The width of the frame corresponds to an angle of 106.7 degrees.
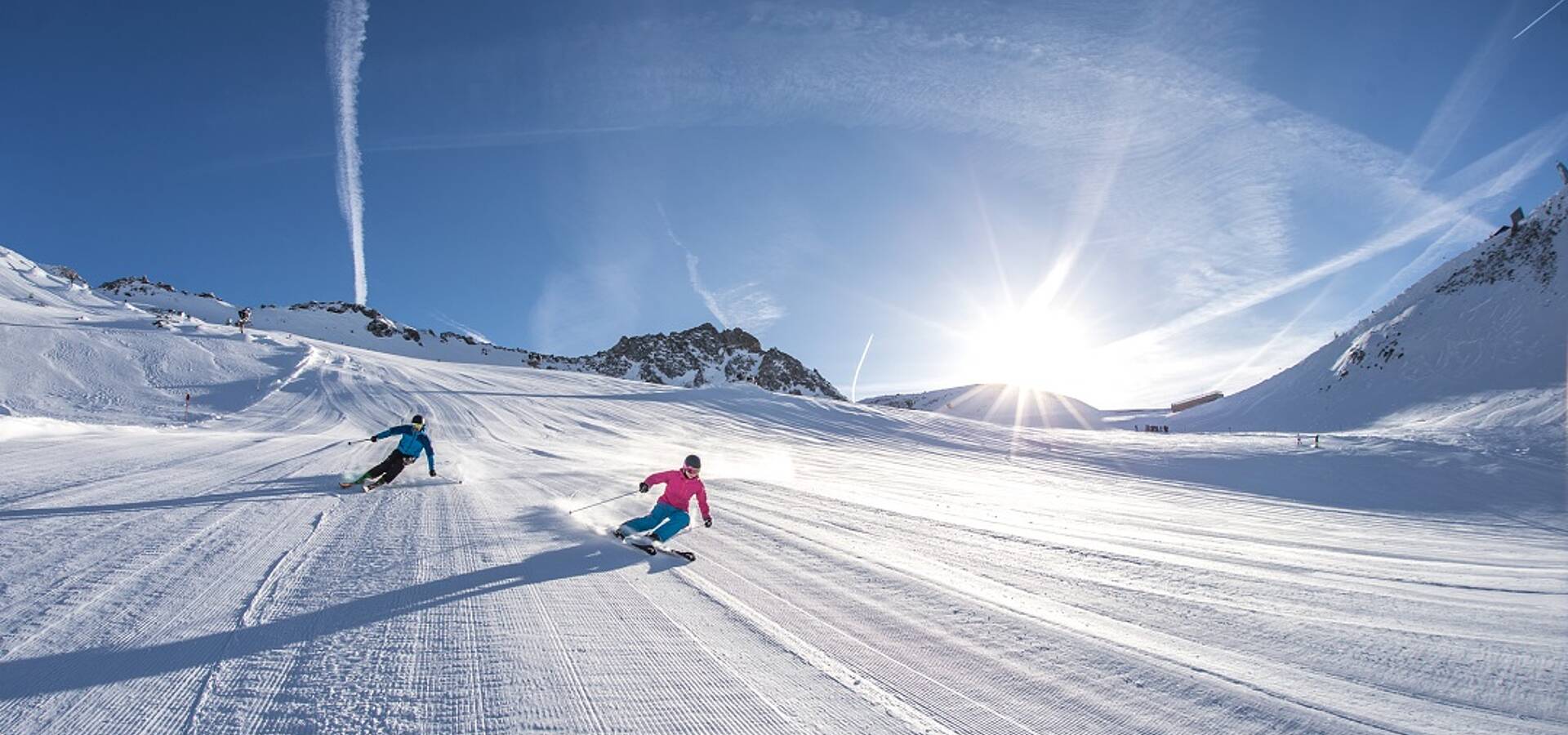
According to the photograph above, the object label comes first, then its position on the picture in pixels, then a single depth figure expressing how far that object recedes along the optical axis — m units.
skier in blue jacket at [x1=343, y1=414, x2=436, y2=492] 8.41
